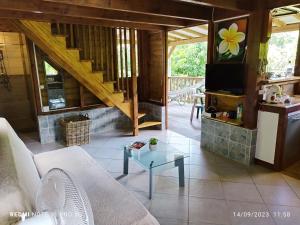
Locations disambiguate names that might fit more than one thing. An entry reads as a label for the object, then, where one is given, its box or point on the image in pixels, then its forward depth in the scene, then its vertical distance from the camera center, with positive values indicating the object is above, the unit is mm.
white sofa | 1281 -920
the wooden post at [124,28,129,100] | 4016 +31
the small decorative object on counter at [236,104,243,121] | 3023 -598
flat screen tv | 2857 -122
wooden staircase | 3107 +106
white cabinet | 2730 -848
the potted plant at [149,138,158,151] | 2625 -888
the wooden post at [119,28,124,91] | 4164 +23
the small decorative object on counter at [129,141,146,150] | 2583 -895
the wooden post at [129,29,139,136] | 3861 -255
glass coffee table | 2266 -959
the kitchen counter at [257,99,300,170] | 2658 -780
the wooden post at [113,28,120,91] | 4262 +338
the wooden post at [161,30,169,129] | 4273 -187
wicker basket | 3684 -1020
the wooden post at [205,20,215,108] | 3250 +386
